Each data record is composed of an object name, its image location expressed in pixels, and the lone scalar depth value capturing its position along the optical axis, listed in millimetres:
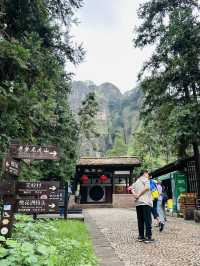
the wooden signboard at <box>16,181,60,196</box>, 4500
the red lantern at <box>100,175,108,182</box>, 28844
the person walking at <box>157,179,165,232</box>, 9094
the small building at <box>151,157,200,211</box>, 17984
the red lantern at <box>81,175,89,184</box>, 28812
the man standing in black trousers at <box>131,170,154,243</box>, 6901
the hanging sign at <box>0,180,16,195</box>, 4180
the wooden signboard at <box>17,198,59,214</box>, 4617
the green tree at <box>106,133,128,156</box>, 63906
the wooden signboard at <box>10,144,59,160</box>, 4473
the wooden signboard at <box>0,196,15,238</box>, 4058
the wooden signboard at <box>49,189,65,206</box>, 4680
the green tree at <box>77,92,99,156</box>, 32469
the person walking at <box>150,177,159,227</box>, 9541
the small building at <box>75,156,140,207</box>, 28875
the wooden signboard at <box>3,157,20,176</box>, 4232
